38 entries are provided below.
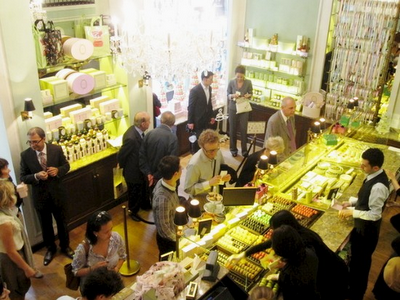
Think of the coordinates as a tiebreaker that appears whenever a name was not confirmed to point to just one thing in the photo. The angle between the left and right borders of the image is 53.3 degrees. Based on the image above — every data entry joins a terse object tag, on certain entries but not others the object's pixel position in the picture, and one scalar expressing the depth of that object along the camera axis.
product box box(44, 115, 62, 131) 5.35
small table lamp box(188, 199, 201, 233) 3.53
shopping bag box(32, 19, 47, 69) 4.97
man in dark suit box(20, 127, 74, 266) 4.71
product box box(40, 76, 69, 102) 5.32
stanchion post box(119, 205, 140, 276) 4.96
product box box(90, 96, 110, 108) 6.09
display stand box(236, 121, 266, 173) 6.37
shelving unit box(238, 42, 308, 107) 7.87
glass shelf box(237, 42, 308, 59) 7.57
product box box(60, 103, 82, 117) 5.72
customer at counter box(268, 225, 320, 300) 2.87
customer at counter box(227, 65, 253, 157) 7.89
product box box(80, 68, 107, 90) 5.83
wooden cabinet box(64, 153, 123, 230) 5.63
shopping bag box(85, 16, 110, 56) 5.62
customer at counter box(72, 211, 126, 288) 3.42
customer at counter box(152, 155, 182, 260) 3.81
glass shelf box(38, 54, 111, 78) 5.32
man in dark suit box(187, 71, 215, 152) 7.42
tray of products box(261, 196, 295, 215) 4.26
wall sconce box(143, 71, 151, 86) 5.69
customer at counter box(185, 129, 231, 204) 4.46
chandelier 4.39
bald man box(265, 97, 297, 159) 5.82
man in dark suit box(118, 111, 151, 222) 5.63
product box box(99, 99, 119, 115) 6.07
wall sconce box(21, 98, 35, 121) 4.70
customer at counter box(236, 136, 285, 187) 5.03
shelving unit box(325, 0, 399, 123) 6.56
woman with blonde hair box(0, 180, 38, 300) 3.71
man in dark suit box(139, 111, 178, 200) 5.52
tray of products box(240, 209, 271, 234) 3.92
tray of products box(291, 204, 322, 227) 4.18
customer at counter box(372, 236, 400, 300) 3.67
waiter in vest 3.93
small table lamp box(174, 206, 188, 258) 3.31
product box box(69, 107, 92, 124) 5.70
